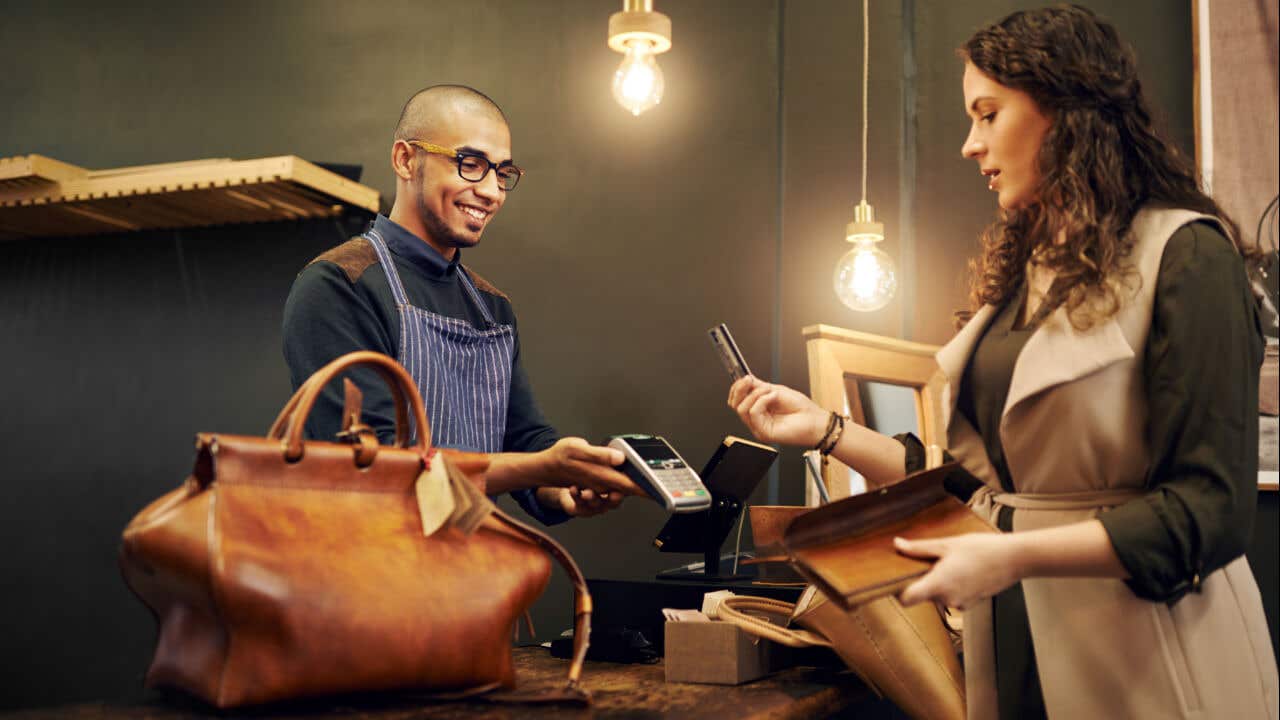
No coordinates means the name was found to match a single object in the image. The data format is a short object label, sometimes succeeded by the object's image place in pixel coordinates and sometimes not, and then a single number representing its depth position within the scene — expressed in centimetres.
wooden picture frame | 250
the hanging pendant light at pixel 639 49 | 208
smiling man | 163
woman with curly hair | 110
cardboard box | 139
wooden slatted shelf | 309
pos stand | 167
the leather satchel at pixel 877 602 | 103
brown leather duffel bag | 88
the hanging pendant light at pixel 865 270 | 257
